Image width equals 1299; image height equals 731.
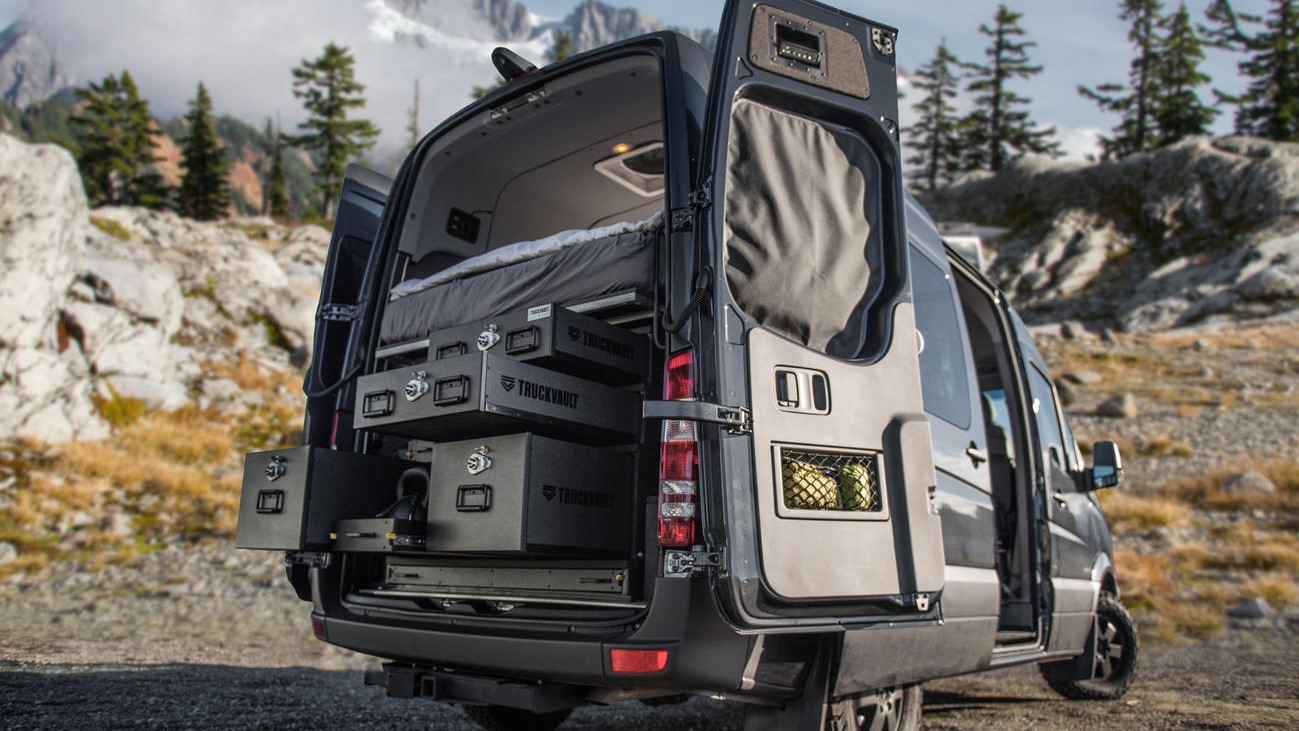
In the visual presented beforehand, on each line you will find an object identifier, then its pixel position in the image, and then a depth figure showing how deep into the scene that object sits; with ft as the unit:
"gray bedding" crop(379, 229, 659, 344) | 10.91
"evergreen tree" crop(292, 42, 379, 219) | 166.91
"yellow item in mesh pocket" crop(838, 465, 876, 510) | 9.89
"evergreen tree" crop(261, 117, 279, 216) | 200.64
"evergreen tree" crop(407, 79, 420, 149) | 193.02
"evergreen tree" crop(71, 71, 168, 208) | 157.69
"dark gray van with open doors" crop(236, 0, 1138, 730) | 9.31
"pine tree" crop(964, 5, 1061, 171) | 188.03
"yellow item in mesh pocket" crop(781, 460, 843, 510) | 9.47
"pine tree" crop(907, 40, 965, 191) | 196.75
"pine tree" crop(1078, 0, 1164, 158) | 173.58
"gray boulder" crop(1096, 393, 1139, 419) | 60.05
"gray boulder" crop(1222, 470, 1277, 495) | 44.27
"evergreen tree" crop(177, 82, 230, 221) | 160.25
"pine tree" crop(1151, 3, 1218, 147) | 166.91
